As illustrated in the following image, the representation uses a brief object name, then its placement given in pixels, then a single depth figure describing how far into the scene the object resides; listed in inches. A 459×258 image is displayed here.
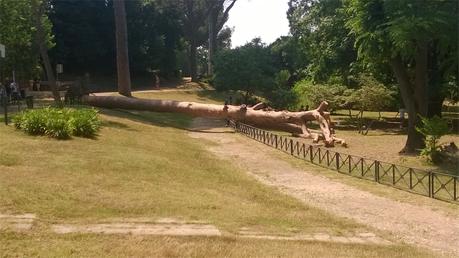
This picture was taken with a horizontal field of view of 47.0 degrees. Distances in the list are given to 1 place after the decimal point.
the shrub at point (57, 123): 608.7
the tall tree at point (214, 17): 2444.6
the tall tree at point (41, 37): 902.4
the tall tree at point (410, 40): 650.8
